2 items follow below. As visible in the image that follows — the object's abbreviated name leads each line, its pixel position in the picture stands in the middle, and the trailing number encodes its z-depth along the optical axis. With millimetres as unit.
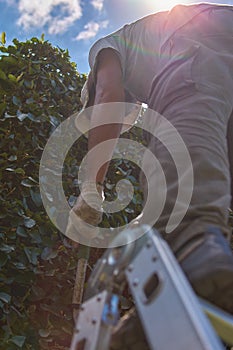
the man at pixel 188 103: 840
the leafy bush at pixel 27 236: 1815
